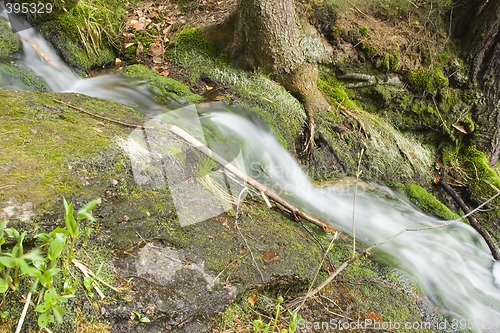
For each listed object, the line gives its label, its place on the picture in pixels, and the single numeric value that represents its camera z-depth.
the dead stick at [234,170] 3.16
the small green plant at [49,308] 1.65
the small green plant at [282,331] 2.03
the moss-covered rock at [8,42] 4.14
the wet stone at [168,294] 1.97
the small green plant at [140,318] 1.95
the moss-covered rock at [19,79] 3.78
